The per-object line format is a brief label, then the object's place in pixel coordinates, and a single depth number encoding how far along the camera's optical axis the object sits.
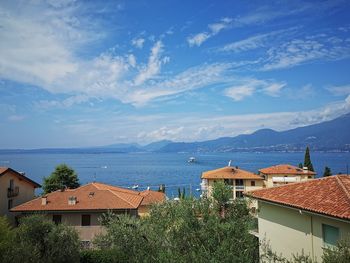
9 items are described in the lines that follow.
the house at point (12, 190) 37.88
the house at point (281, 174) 62.06
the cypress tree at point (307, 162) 73.31
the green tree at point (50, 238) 19.98
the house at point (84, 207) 34.16
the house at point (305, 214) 14.84
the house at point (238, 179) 56.94
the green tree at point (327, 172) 67.38
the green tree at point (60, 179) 56.03
